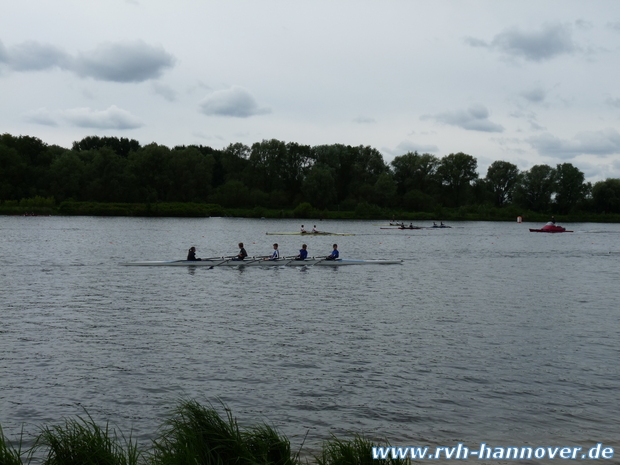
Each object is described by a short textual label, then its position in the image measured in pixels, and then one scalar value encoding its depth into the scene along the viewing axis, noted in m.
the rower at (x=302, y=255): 35.31
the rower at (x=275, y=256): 34.91
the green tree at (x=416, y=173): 131.00
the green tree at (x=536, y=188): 123.44
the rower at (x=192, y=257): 34.28
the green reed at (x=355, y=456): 6.99
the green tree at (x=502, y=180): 139.00
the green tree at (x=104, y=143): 153.25
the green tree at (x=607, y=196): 124.75
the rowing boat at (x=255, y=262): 34.34
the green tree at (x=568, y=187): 122.69
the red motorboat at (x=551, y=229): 85.96
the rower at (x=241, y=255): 34.34
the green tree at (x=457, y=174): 131.50
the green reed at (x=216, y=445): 7.07
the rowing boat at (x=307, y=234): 64.24
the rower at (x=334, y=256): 35.41
